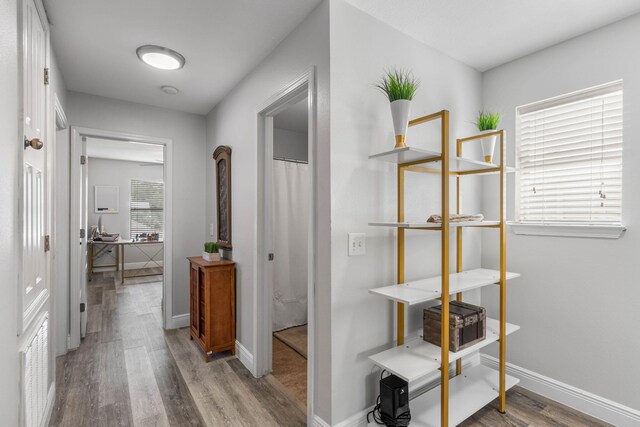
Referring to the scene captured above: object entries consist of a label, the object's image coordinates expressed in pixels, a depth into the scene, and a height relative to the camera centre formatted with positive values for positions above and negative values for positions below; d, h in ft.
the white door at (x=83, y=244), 10.48 -1.04
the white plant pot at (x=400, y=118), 5.73 +1.75
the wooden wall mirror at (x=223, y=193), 10.10 +0.68
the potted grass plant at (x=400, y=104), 5.73 +1.98
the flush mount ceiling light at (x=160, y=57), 7.55 +3.86
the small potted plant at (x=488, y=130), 7.31 +1.95
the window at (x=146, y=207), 24.53 +0.52
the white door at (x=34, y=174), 4.74 +0.68
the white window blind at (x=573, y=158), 6.65 +1.25
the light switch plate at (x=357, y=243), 5.98 -0.59
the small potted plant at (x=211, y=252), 9.89 -1.22
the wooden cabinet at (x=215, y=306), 9.22 -2.78
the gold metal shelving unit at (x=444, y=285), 5.49 -1.45
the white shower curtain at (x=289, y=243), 11.99 -1.15
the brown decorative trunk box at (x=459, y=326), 5.96 -2.23
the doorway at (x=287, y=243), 6.27 -0.96
